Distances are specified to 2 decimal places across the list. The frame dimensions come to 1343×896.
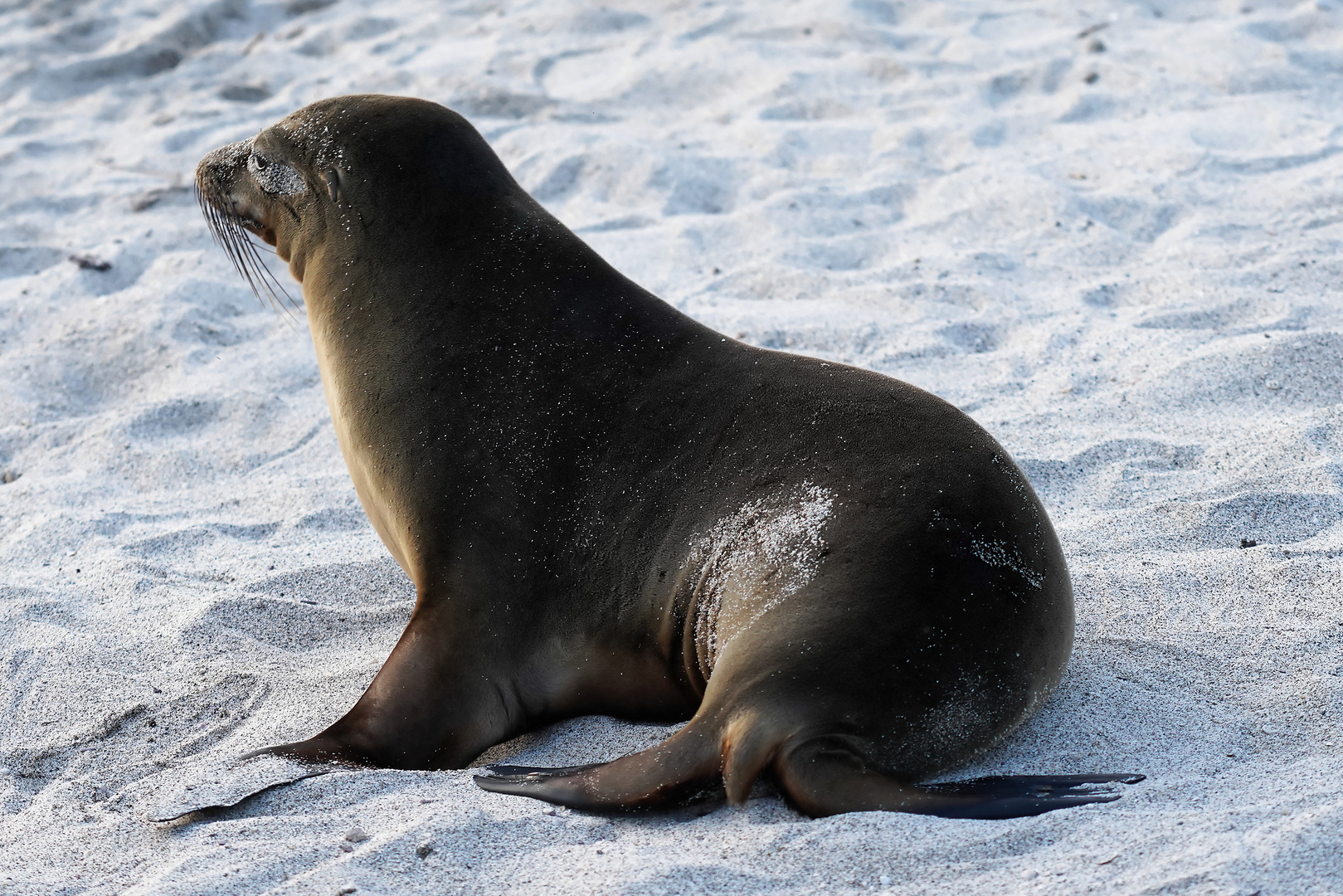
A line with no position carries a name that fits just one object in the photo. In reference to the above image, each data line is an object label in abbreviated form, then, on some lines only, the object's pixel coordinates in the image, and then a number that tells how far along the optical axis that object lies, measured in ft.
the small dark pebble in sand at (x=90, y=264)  38.04
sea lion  15.90
